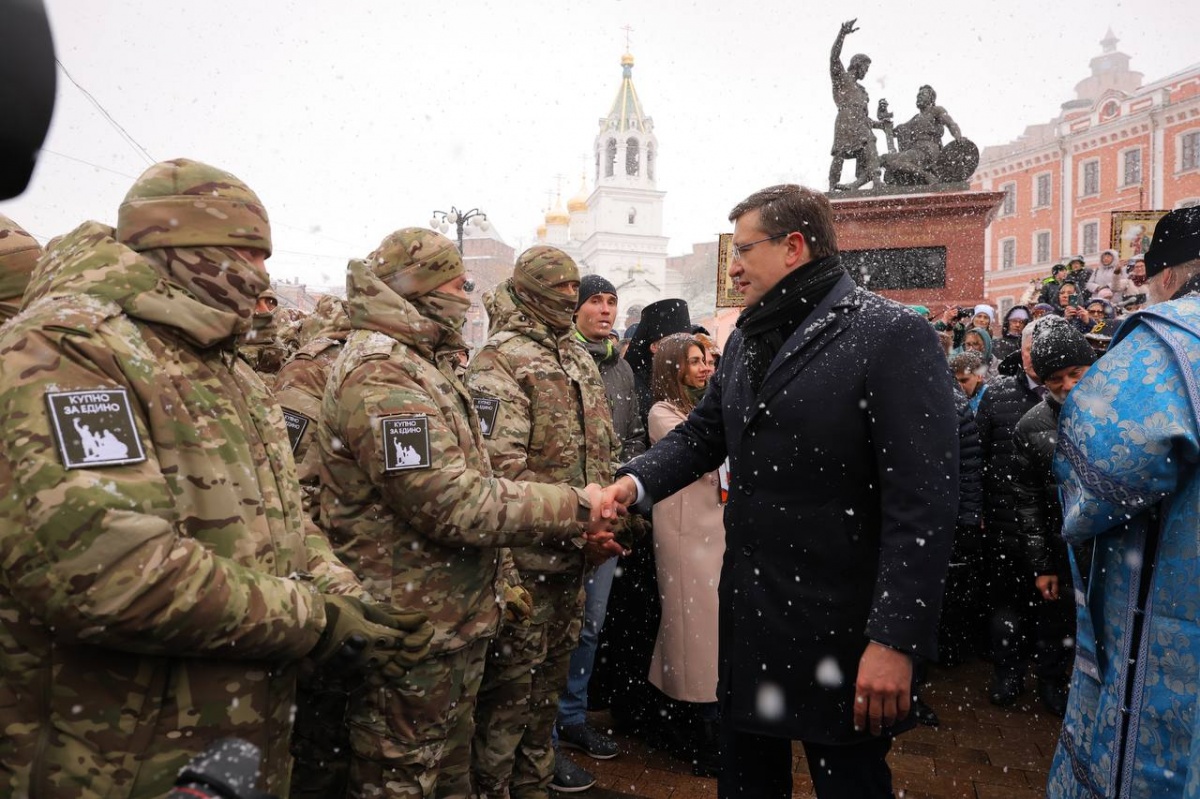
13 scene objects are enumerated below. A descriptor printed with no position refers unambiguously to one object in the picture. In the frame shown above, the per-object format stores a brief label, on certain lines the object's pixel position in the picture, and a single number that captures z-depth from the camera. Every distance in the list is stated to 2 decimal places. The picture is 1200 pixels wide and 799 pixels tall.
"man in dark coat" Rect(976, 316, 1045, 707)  4.78
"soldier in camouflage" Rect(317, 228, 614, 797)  2.34
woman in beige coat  3.88
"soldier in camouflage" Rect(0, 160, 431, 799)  1.28
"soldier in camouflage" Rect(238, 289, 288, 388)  4.06
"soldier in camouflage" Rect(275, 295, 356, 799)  2.85
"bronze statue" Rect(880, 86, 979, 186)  11.80
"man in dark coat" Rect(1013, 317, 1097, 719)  3.88
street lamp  17.17
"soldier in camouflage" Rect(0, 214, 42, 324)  2.13
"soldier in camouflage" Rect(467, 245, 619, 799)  3.07
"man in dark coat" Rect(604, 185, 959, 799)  2.06
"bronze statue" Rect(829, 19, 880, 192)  12.45
